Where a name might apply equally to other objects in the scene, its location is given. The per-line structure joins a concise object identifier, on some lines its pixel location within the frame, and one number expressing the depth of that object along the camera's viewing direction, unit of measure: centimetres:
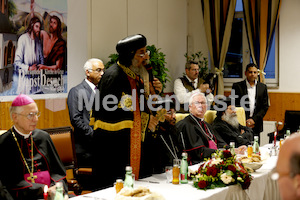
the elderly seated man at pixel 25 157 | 274
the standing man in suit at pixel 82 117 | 462
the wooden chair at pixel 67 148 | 372
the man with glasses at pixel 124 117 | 323
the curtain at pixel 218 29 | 866
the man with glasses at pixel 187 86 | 726
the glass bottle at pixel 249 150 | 378
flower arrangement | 284
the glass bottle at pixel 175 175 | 293
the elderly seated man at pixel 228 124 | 542
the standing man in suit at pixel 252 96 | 711
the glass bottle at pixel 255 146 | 400
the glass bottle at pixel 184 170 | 295
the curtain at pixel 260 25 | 816
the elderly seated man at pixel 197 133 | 444
